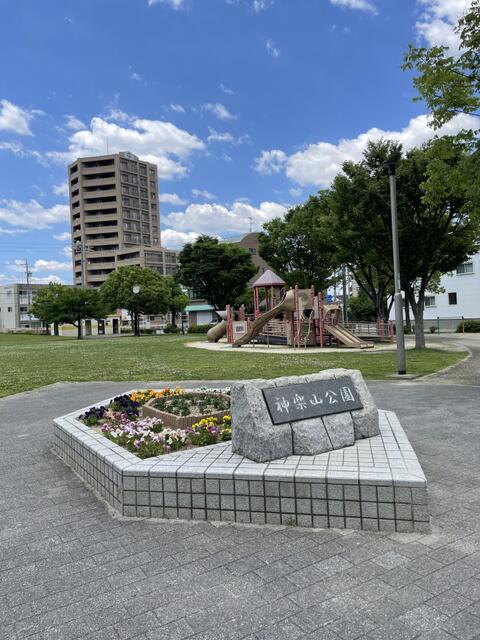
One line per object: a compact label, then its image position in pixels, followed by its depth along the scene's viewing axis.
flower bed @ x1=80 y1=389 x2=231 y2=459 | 4.76
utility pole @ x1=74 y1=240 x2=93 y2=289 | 82.97
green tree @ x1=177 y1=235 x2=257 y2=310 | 45.31
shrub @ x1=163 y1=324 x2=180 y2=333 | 58.20
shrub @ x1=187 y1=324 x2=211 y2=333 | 52.78
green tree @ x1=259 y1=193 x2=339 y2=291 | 34.43
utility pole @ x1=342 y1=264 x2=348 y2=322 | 35.43
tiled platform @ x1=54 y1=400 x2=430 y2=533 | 3.51
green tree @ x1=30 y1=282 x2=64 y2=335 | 48.56
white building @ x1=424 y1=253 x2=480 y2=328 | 40.16
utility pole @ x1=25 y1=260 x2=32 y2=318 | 88.85
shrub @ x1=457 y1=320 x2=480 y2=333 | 36.78
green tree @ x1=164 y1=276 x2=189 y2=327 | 54.72
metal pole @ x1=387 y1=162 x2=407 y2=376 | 12.62
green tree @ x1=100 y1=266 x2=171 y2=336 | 49.94
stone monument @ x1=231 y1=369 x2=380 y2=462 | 4.20
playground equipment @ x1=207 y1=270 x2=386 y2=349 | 25.92
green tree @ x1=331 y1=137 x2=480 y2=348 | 19.56
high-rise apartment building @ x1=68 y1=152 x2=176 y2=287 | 88.50
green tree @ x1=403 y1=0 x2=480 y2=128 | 9.80
